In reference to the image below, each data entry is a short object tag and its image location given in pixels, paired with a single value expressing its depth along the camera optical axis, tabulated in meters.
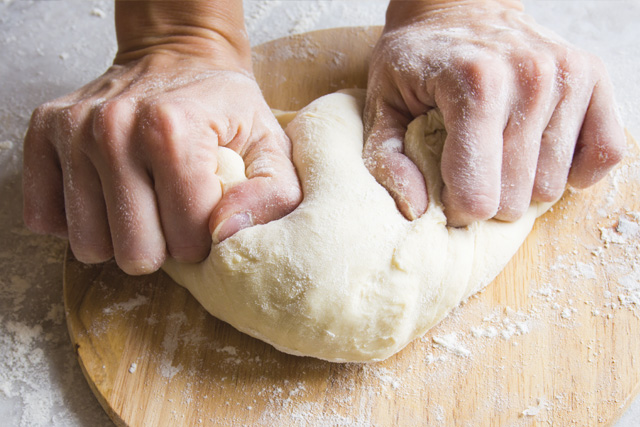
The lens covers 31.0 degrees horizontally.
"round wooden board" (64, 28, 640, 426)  0.42
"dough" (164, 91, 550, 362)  0.40
